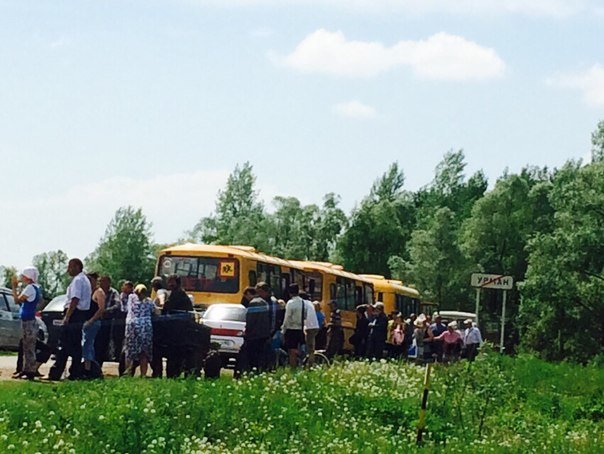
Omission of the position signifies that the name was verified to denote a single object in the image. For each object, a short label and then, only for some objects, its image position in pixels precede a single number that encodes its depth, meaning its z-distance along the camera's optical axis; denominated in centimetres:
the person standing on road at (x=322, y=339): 3328
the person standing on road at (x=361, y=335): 3278
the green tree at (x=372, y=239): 9681
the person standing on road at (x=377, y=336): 3219
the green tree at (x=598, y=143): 7912
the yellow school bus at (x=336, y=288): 4429
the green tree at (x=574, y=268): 6581
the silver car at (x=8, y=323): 3475
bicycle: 2420
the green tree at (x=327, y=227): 10825
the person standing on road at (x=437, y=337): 3609
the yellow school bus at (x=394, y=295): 5434
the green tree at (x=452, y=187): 11281
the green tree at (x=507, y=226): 8600
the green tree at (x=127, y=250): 12156
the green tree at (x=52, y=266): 16000
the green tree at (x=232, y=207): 11625
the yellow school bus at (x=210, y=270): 3534
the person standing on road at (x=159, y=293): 2184
